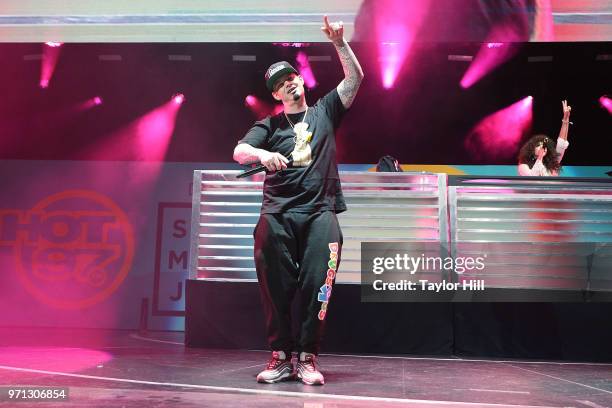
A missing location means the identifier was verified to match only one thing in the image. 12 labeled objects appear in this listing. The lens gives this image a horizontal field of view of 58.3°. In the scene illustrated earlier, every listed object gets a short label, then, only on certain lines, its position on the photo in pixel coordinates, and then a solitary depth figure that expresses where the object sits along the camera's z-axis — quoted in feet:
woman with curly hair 16.69
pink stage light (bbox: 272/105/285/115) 22.54
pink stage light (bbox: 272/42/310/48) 20.05
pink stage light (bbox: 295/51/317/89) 21.06
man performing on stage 8.67
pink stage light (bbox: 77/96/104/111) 22.70
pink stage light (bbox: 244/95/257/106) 22.23
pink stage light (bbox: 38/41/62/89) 21.17
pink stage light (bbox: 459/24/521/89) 20.61
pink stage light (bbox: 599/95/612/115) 21.24
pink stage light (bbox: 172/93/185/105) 22.68
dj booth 12.35
